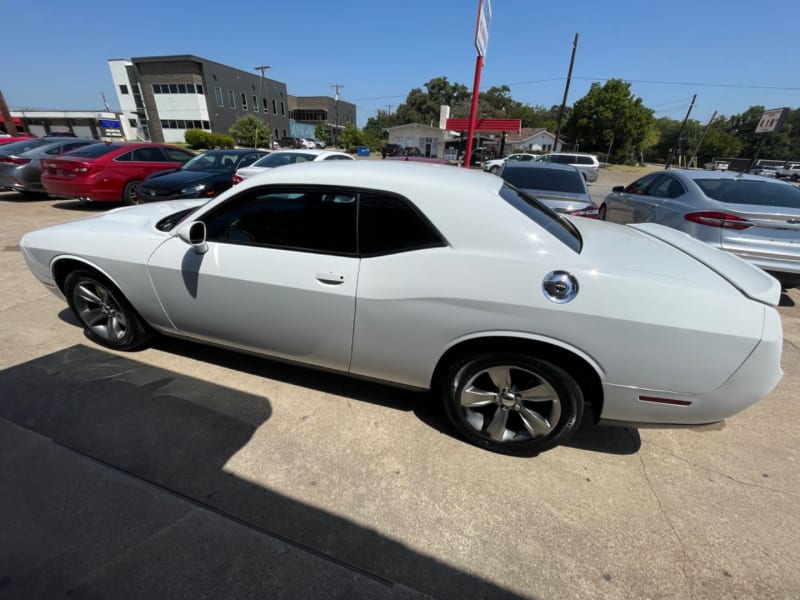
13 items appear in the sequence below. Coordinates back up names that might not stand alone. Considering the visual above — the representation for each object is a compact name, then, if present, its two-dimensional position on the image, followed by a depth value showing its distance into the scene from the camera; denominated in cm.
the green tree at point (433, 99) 9288
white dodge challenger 182
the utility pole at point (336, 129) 7568
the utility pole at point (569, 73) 2911
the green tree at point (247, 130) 4459
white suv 2286
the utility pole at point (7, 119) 1772
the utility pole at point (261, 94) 5599
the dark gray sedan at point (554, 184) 525
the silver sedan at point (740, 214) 403
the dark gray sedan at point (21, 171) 901
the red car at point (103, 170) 800
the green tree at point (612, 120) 4528
